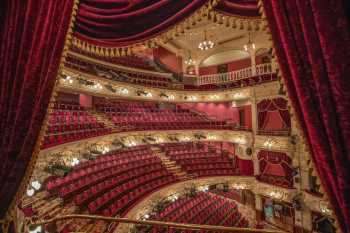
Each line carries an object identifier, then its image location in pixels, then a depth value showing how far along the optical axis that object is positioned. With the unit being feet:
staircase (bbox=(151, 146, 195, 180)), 25.49
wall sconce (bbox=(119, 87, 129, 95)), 30.59
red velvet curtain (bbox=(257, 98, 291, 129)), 26.30
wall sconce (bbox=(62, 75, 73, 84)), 22.21
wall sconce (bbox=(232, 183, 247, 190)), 29.14
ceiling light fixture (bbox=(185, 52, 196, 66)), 41.58
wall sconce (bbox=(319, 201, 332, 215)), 20.61
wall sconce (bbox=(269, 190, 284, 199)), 25.87
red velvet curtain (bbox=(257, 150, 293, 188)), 25.94
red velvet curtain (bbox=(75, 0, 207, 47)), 4.47
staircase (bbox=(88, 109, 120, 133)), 25.94
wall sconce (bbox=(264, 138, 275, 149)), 27.37
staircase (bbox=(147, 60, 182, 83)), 41.73
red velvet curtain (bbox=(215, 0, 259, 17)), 3.90
